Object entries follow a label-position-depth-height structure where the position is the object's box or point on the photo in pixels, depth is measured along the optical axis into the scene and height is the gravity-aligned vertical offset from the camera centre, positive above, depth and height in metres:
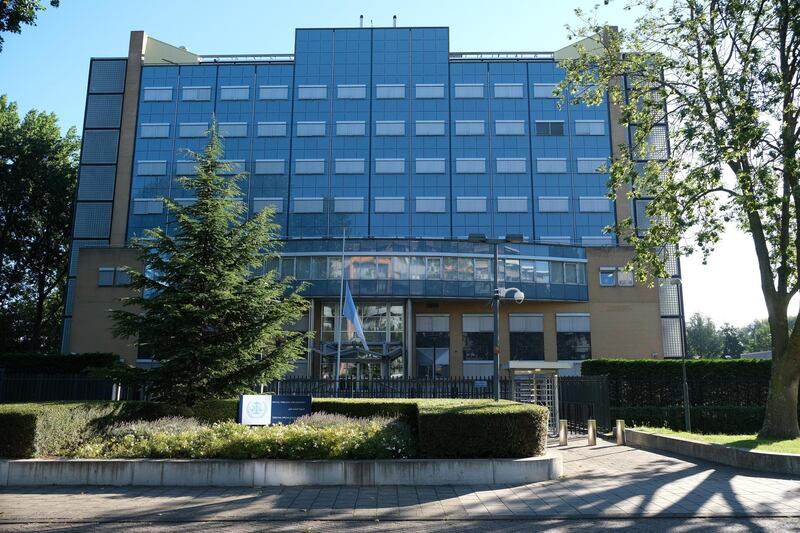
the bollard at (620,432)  18.58 -1.27
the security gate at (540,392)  21.92 -0.20
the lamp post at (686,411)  21.14 -0.75
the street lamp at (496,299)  18.24 +2.60
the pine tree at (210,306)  17.62 +2.13
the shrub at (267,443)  12.42 -1.15
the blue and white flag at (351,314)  29.88 +3.22
